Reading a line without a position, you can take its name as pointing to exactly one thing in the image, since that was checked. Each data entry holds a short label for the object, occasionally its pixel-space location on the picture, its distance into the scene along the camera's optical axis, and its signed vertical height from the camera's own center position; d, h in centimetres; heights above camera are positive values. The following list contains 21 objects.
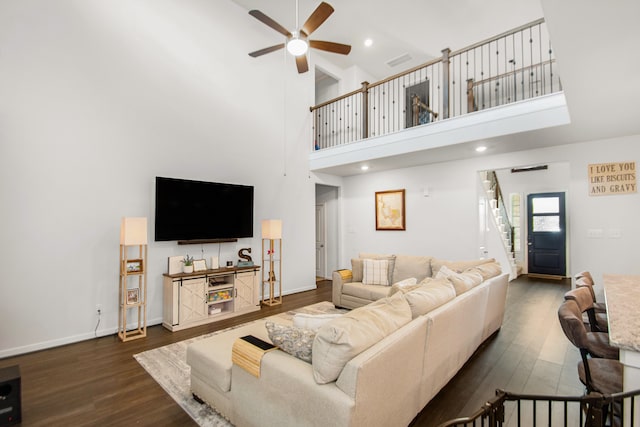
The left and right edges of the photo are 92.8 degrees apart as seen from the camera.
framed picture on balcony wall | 721 +306
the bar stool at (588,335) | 192 -71
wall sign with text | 409 +62
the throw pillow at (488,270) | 355 -56
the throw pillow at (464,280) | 289 -58
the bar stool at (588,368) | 175 -89
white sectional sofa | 155 -89
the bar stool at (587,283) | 264 -53
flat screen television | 421 +18
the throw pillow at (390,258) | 492 -59
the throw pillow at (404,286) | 273 -61
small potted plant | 427 -62
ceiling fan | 304 +203
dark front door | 762 -28
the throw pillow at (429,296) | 226 -58
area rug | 222 -141
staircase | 646 +20
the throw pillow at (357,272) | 501 -82
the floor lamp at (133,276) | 361 -69
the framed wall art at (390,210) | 625 +27
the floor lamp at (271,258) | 516 -66
